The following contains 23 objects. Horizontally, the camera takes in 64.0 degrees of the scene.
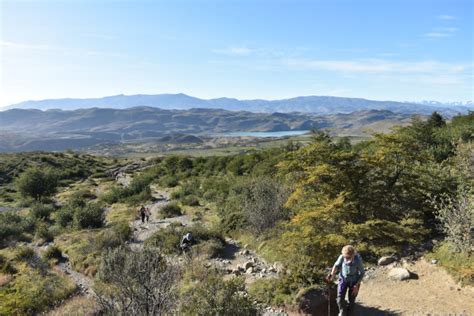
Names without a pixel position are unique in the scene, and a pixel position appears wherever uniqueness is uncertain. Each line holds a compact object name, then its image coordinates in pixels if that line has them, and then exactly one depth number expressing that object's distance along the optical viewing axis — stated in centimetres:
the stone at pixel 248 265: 1454
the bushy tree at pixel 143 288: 808
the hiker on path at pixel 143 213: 2710
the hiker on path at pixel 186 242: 1762
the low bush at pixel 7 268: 1755
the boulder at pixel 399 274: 1130
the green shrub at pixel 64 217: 2948
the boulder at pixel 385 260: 1244
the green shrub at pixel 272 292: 1034
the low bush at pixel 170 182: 4766
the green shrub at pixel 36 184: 4366
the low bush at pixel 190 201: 3250
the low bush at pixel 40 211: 3316
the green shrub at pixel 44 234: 2514
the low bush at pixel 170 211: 2958
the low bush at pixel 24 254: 1986
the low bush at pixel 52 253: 1997
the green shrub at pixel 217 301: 814
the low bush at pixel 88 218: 2741
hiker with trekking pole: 837
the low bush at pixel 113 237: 1988
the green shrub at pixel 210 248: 1711
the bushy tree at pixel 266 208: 1833
